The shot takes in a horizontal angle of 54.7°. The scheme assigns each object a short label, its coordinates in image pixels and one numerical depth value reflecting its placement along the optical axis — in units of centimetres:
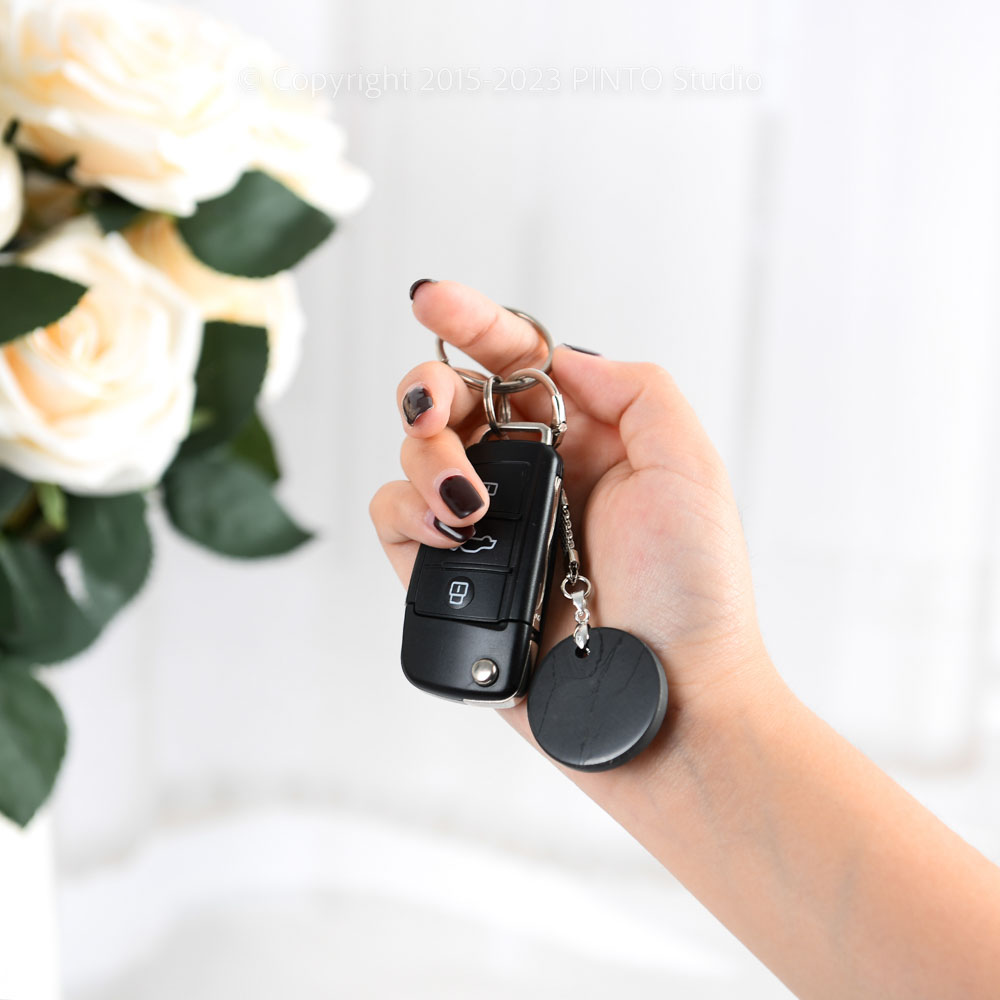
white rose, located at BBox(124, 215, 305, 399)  71
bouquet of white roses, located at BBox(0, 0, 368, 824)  61
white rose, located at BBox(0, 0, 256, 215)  60
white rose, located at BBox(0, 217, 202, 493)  60
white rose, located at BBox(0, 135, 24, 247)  58
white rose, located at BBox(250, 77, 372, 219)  70
